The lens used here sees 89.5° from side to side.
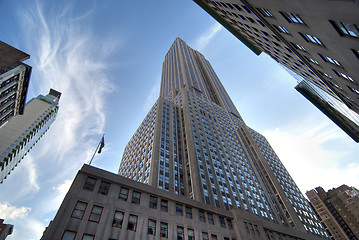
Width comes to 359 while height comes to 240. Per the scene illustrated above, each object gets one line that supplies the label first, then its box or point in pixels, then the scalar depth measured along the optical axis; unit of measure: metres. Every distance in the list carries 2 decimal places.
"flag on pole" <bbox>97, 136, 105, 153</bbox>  27.74
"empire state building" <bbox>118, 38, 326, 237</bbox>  54.19
